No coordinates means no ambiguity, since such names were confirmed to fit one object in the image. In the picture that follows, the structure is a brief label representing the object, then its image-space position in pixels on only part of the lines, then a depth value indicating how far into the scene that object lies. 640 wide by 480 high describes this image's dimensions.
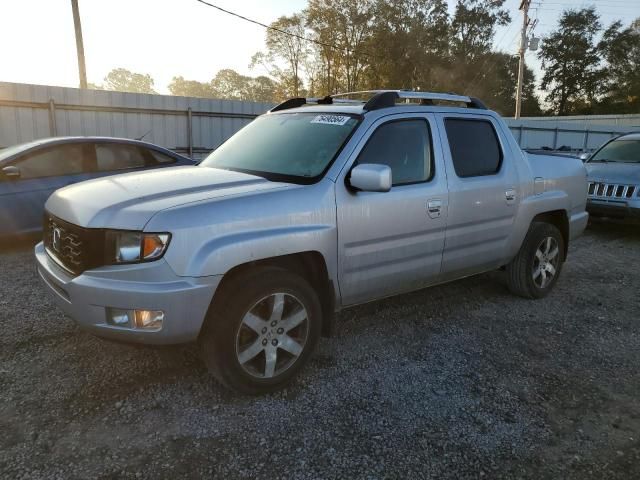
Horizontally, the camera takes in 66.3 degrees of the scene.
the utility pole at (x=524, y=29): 28.70
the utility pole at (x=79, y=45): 14.90
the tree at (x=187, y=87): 94.50
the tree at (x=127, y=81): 102.06
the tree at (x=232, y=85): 87.94
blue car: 5.91
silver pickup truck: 2.54
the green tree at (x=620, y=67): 52.47
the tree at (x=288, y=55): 51.81
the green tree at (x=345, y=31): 46.00
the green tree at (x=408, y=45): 45.53
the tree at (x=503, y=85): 49.44
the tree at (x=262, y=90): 59.02
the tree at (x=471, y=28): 49.25
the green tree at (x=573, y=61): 56.72
